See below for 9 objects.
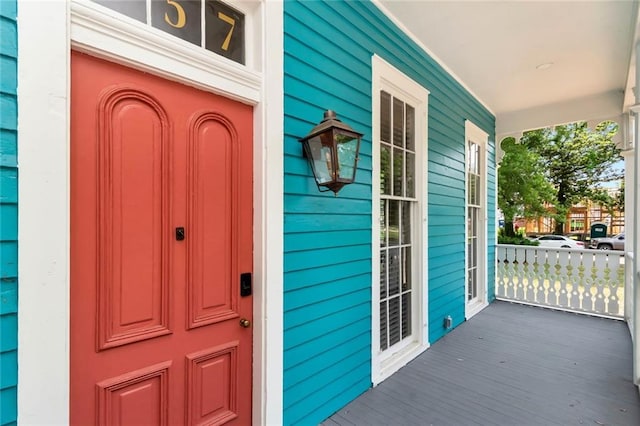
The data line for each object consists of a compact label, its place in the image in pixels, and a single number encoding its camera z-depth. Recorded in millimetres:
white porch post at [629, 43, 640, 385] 2398
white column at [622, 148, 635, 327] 4125
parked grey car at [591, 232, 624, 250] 14195
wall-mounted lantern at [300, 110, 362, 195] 1818
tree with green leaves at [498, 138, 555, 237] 10305
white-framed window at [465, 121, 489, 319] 4699
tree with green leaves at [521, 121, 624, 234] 13914
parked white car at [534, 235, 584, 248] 13359
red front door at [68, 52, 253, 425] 1233
